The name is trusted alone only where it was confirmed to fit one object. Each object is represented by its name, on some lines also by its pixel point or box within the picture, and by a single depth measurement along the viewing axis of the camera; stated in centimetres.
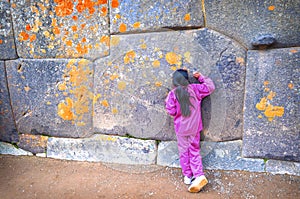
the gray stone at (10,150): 244
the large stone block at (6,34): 227
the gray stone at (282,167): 186
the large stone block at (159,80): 191
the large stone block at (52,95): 220
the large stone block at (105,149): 213
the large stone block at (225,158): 195
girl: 183
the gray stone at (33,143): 238
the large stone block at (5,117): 239
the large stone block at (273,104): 180
